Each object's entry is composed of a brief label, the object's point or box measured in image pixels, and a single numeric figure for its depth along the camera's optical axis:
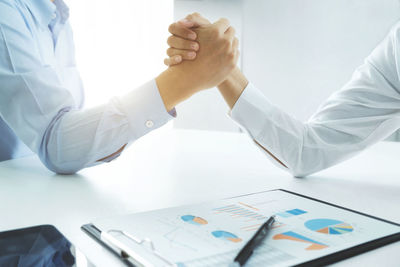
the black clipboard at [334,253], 0.36
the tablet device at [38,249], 0.36
